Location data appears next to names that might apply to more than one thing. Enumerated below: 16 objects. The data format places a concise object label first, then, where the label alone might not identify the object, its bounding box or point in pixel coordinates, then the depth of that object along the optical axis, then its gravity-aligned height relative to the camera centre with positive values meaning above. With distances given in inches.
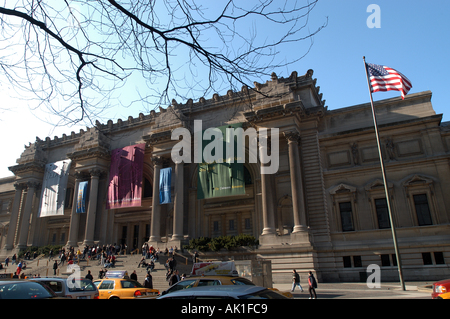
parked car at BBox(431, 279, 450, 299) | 370.3 -53.0
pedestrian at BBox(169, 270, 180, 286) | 726.5 -67.2
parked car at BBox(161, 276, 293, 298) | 373.9 -39.8
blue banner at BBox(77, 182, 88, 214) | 1465.3 +243.0
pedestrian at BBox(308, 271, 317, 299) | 602.7 -74.7
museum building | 950.4 +216.6
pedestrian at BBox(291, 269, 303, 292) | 733.3 -77.7
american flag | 810.7 +409.1
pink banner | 1347.2 +311.5
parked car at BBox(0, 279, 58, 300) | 294.2 -35.1
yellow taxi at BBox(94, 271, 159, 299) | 532.7 -64.8
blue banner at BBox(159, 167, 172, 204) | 1251.2 +250.1
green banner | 1144.2 +274.5
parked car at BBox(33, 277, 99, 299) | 434.6 -51.1
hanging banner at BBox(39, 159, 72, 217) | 1537.0 +302.4
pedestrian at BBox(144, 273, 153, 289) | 709.2 -70.8
